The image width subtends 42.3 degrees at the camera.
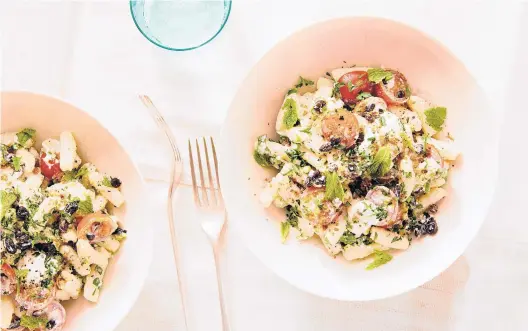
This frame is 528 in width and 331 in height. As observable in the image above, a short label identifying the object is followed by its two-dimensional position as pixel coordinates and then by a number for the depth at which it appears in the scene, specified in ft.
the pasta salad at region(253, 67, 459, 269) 1.53
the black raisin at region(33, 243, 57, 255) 1.61
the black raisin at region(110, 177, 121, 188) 1.68
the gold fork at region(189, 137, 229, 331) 1.78
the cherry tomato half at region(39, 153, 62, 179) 1.65
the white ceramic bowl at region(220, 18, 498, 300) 1.59
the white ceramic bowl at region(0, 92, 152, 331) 1.64
